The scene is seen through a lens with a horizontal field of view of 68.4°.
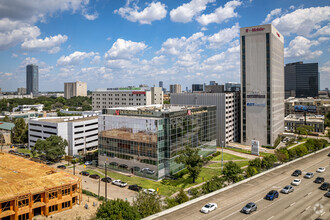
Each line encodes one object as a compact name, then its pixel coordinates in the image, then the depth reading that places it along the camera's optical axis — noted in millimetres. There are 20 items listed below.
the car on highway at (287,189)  49256
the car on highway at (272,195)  45794
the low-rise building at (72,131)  93688
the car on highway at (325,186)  51488
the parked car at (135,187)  59697
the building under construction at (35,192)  44969
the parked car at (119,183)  62406
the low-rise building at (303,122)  134375
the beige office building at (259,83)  103938
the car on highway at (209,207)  40216
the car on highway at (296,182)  54688
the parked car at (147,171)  66794
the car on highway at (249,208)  39969
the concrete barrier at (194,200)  38406
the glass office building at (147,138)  66875
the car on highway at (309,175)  59781
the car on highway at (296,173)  61312
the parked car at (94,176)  68500
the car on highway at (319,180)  56200
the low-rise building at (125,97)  163250
